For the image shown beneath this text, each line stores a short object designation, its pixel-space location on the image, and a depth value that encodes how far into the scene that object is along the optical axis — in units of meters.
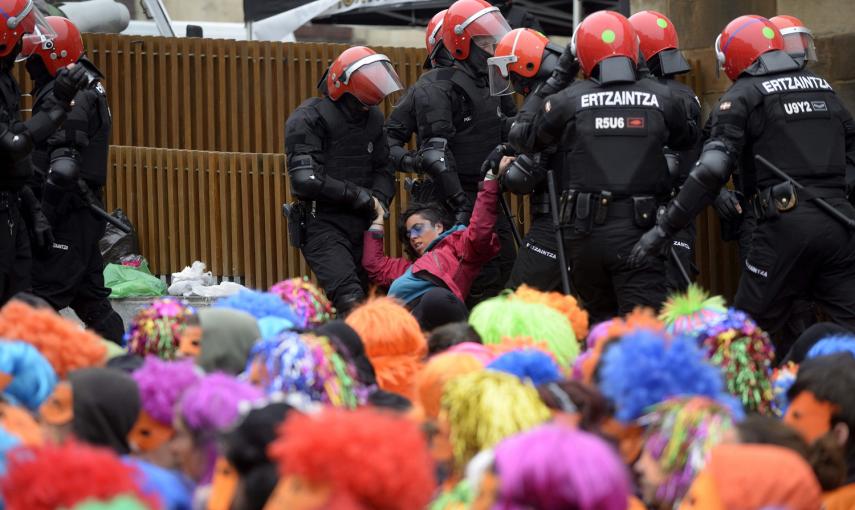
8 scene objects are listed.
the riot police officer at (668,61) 17.69
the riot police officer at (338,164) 18.05
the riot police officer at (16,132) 15.82
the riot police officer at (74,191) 18.09
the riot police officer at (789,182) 15.30
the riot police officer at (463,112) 18.61
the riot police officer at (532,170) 16.22
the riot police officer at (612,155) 14.84
